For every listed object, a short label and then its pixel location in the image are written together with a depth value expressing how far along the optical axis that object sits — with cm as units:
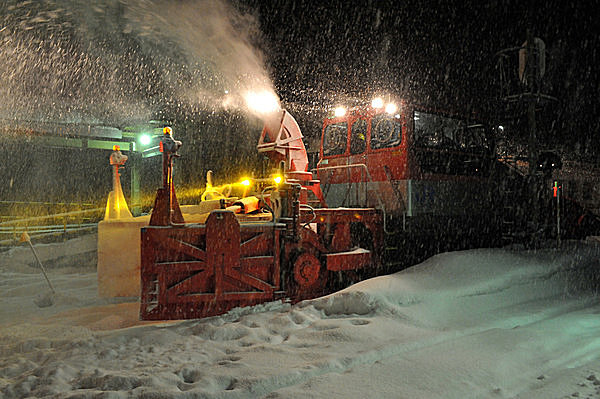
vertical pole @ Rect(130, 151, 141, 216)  1903
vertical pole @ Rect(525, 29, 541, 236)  886
